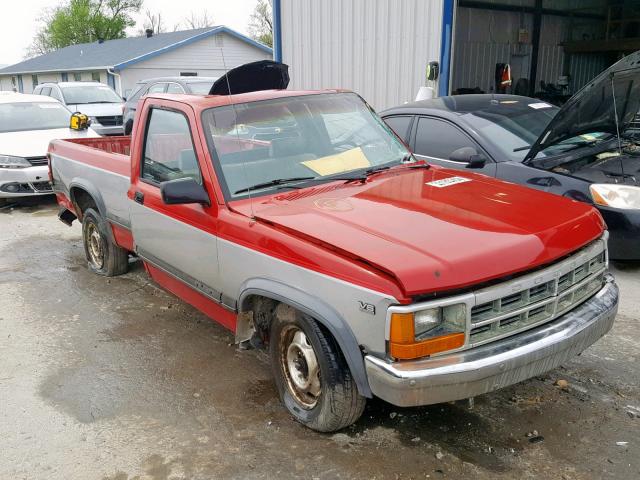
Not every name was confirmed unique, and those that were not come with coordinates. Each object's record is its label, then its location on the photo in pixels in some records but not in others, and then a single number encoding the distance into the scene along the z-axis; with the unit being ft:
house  109.19
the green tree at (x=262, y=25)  168.93
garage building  33.63
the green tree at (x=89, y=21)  197.16
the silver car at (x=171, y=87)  43.60
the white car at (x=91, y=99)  53.31
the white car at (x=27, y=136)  30.50
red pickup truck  8.92
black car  17.21
